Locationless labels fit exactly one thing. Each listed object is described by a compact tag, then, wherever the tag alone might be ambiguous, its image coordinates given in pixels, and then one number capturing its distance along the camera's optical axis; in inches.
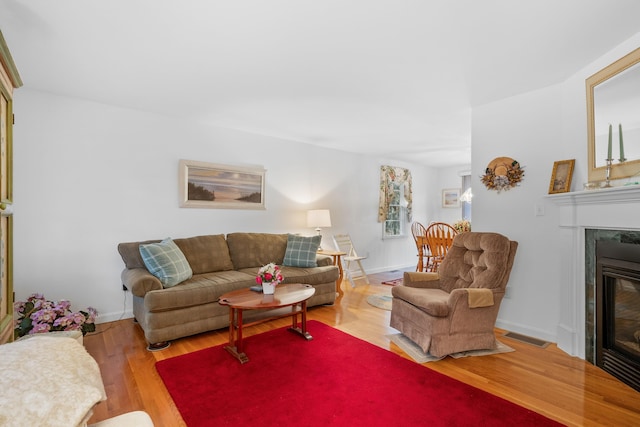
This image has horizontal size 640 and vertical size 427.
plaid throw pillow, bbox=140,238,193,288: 117.2
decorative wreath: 123.4
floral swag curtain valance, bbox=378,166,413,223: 248.8
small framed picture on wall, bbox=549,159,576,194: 107.5
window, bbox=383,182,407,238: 256.5
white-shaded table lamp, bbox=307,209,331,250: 191.0
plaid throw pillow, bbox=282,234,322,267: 159.9
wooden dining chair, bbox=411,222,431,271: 206.2
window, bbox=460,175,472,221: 272.1
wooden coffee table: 100.6
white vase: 112.3
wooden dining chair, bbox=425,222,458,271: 187.3
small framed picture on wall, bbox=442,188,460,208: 280.7
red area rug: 71.2
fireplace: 85.7
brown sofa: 108.4
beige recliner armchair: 98.0
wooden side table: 179.0
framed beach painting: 153.8
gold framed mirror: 85.8
